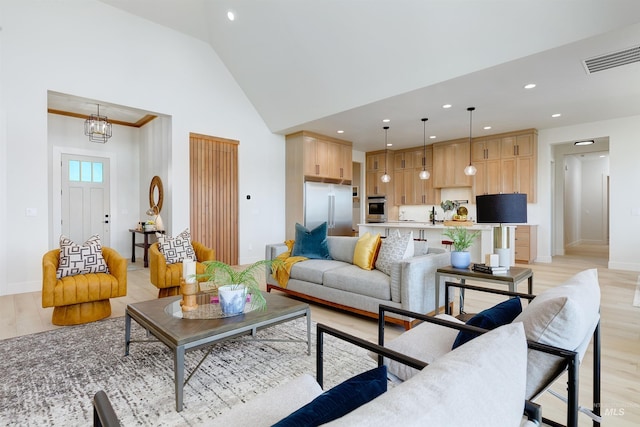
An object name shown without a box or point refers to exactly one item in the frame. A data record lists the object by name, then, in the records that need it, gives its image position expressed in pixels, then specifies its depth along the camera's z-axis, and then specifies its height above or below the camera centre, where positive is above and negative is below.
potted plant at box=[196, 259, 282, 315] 2.17 -0.50
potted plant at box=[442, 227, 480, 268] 2.77 -0.36
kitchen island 4.87 -0.38
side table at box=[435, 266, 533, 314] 2.47 -0.51
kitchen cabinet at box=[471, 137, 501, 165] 7.12 +1.37
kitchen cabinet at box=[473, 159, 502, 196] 7.11 +0.73
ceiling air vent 3.46 +1.66
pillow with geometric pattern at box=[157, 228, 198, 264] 3.96 -0.44
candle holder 2.26 -0.58
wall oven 8.98 +0.07
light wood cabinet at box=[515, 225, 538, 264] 6.59 -0.66
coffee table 1.79 -0.69
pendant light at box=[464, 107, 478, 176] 5.81 +0.72
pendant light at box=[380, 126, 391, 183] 6.63 +1.56
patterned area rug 1.77 -1.07
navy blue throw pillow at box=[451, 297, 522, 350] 1.37 -0.48
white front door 6.67 +0.33
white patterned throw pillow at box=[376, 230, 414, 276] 3.14 -0.38
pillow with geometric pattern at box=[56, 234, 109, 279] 3.22 -0.46
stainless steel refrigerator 7.07 +0.12
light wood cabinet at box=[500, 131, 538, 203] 6.67 +0.96
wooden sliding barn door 5.99 +0.36
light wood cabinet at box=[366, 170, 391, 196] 9.14 +0.76
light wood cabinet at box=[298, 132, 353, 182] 6.97 +1.22
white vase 2.16 -0.57
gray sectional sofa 2.84 -0.69
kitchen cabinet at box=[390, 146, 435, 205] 8.39 +0.86
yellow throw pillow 3.47 -0.43
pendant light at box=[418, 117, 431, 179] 6.31 +1.65
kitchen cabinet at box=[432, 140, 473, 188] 7.60 +1.13
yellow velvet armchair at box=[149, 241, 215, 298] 3.71 -0.69
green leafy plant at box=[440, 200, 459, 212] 6.19 +0.11
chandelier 5.58 +1.50
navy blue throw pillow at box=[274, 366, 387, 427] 0.67 -0.43
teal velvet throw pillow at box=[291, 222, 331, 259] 4.10 -0.41
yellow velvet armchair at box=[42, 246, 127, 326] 2.91 -0.73
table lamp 2.53 +0.00
